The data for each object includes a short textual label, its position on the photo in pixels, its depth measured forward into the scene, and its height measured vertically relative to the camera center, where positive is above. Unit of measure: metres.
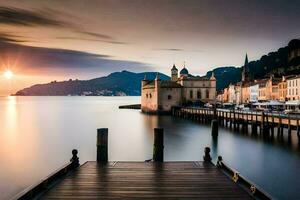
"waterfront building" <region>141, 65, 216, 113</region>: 87.81 +2.61
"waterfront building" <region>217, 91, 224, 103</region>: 163.38 +3.80
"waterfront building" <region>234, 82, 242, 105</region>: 128.50 +3.94
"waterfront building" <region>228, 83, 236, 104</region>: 138.19 +3.84
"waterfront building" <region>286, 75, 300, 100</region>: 76.94 +3.54
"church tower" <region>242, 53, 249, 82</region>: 158.00 +14.55
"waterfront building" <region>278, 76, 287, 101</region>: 86.14 +3.56
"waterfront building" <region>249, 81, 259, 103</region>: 109.41 +3.87
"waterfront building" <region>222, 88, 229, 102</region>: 152.00 +3.52
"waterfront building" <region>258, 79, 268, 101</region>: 100.83 +3.84
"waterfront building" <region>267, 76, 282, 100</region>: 92.85 +4.07
